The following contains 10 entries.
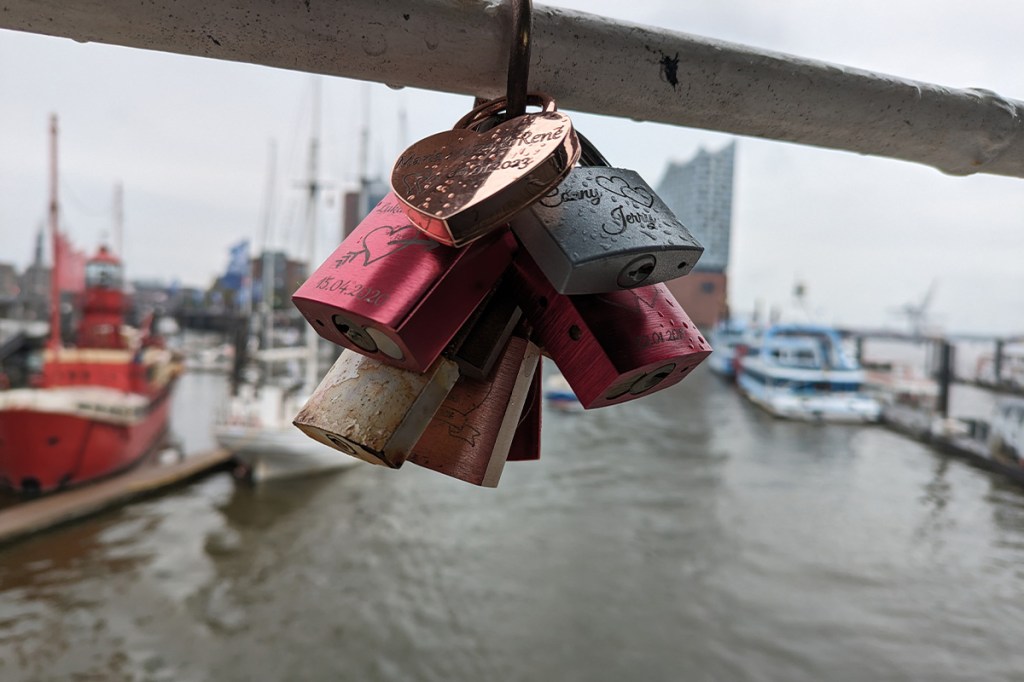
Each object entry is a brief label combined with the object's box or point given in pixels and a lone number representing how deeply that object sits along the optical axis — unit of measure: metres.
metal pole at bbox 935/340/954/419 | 14.62
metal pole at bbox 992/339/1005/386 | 20.48
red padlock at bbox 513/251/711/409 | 0.41
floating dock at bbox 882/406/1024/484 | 11.11
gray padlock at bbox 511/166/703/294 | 0.36
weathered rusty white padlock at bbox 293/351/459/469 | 0.40
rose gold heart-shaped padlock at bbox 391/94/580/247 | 0.34
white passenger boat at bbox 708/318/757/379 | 26.75
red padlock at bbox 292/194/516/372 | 0.36
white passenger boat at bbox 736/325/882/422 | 16.97
